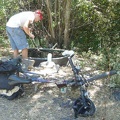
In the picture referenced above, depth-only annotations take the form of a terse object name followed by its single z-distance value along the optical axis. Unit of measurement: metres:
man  3.52
